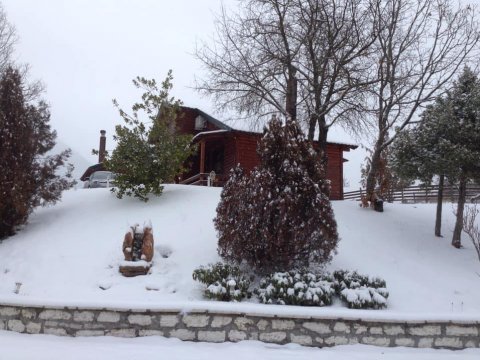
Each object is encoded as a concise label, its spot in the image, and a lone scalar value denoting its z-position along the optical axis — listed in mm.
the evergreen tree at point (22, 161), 10633
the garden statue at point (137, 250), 8039
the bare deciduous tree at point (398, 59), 13562
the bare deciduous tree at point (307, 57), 13438
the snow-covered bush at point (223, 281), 7102
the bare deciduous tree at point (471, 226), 8828
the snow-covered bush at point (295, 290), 7020
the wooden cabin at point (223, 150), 19453
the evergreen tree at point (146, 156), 12539
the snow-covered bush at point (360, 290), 7185
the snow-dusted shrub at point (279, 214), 7824
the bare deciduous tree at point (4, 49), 19723
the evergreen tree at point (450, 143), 10500
